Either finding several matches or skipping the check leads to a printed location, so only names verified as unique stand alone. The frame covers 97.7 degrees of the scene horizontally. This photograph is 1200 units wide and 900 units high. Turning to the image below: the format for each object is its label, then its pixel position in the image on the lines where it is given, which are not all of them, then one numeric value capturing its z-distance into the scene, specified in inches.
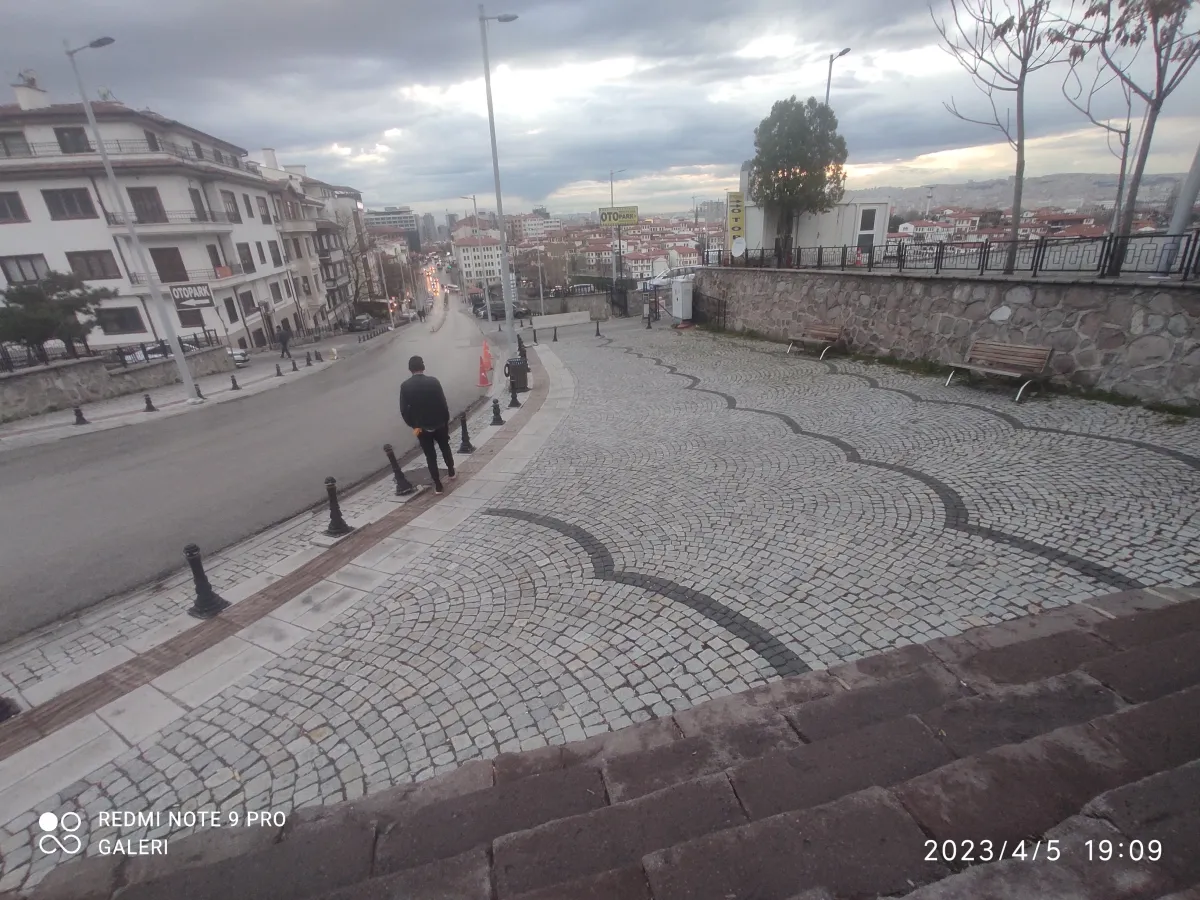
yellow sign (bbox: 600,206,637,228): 1316.6
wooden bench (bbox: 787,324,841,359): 629.0
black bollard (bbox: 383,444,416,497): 328.5
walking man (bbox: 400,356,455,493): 307.3
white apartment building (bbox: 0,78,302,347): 1056.2
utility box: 992.9
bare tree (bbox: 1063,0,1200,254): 399.9
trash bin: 587.2
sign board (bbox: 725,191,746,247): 1011.9
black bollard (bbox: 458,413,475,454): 401.1
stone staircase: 70.2
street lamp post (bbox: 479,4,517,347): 600.7
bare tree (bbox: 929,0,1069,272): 464.4
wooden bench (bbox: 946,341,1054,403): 404.2
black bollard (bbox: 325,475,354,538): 276.4
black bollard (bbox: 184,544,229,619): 216.0
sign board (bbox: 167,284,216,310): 1130.7
